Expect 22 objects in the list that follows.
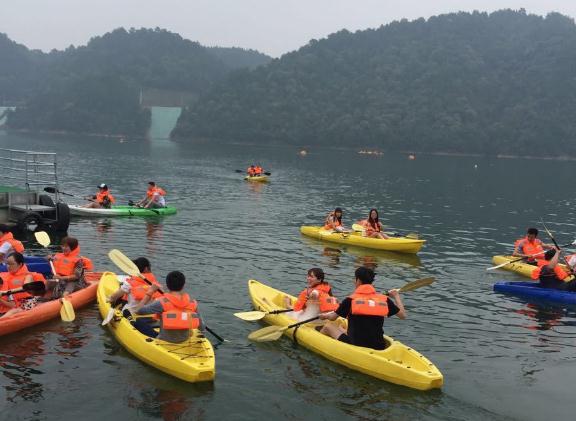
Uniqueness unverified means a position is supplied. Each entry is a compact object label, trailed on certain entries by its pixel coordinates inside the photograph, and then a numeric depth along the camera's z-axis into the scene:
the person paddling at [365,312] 10.37
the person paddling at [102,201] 27.73
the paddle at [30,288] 11.69
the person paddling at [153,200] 28.80
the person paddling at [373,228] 22.81
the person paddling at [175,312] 10.09
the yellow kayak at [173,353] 9.98
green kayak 26.75
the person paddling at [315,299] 11.60
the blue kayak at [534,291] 16.05
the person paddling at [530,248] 19.72
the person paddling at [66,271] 13.35
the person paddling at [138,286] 11.60
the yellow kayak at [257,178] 49.66
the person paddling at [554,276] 16.48
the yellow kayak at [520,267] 19.47
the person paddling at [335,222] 24.09
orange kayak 11.77
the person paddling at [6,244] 14.64
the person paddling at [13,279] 12.02
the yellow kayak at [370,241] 21.94
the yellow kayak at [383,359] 10.10
